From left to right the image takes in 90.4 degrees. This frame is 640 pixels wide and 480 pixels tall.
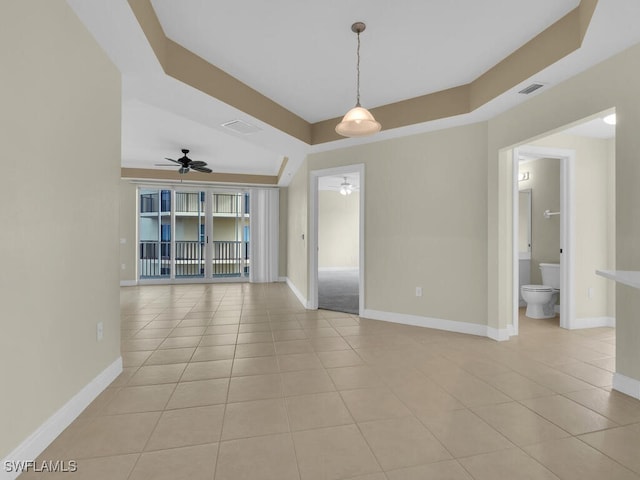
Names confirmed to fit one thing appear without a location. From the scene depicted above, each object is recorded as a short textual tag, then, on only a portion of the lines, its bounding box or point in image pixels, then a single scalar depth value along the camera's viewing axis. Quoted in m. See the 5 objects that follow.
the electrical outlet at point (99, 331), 2.27
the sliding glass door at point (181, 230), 7.79
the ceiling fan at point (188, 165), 5.80
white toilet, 4.44
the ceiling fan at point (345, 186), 8.75
